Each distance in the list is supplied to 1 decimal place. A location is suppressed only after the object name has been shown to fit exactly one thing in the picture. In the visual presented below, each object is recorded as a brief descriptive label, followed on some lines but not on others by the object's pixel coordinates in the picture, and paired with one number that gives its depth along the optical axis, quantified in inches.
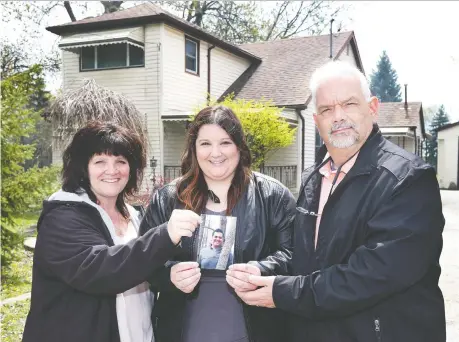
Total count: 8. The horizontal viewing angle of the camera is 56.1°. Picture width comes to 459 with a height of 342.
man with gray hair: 78.4
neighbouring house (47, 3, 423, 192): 670.5
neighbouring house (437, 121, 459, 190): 951.0
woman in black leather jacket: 98.1
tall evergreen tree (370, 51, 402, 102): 3127.5
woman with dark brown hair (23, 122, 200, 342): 83.5
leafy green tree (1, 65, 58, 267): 270.7
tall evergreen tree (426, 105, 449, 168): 1653.5
